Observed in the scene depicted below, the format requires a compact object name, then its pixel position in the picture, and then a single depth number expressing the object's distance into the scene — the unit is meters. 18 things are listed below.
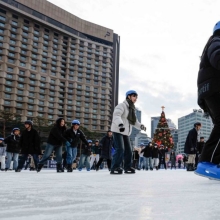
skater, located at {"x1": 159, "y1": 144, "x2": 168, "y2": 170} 16.63
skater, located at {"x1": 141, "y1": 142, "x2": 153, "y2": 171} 13.41
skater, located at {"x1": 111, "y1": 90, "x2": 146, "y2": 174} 5.06
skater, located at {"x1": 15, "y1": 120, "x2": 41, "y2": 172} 7.56
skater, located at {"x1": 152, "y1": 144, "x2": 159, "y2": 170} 14.31
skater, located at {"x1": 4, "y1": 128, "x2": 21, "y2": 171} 9.66
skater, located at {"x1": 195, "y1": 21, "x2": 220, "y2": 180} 2.69
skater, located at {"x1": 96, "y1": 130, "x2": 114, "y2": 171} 9.15
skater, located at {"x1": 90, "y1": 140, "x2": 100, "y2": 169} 13.10
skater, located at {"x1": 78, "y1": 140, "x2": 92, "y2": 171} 10.33
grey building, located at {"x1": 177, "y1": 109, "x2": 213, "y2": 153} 163.50
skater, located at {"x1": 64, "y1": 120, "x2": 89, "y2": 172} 7.79
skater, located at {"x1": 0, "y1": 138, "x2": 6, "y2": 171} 10.91
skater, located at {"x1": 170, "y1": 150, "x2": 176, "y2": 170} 21.85
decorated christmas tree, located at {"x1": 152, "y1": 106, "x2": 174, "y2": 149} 49.53
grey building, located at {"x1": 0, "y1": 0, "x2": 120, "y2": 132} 63.97
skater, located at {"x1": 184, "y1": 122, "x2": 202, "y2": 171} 8.80
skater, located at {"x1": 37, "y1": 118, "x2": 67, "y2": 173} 7.33
